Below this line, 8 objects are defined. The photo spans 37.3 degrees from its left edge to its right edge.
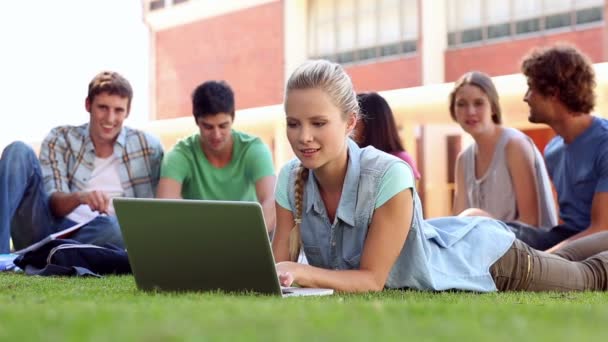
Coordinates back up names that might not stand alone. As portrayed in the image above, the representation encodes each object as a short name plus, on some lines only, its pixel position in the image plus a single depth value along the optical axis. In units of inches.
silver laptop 118.3
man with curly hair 215.6
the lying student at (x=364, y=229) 140.1
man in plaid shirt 247.9
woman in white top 231.8
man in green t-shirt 253.1
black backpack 201.6
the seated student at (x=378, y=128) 232.7
